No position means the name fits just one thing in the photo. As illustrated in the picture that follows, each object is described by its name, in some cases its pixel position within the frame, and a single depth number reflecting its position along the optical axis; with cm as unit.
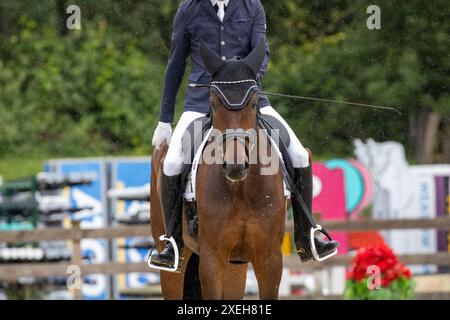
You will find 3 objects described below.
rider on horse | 1499
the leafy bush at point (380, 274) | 2078
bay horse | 1354
